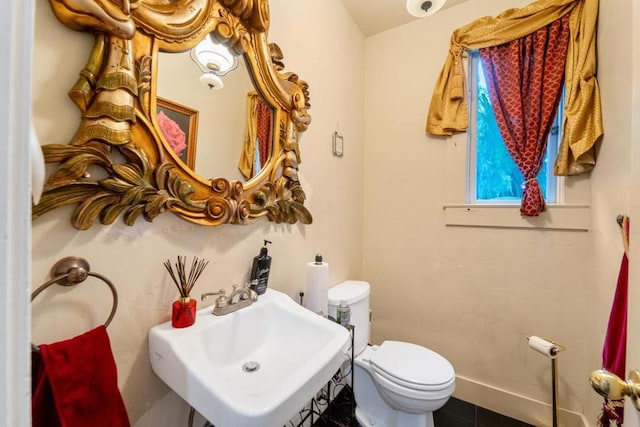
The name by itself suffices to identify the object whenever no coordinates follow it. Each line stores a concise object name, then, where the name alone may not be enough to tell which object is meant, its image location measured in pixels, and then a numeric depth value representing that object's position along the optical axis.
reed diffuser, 0.82
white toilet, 1.22
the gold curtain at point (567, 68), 1.35
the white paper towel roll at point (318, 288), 1.31
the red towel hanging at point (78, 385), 0.56
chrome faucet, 0.93
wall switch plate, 1.70
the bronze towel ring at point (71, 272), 0.63
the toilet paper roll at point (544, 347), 1.27
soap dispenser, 1.10
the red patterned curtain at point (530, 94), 1.49
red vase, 0.82
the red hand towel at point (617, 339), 0.92
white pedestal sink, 0.60
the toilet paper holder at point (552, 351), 1.28
